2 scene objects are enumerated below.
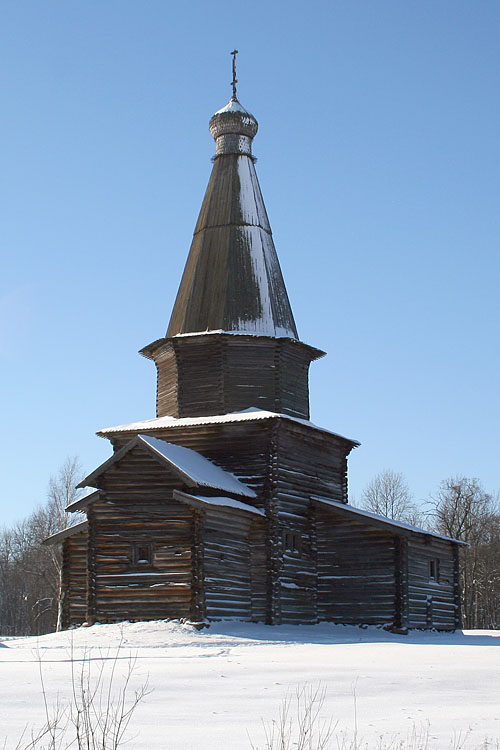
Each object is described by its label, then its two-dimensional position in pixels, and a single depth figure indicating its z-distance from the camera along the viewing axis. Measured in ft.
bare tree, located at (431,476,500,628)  159.02
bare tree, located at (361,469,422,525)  177.47
